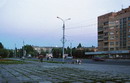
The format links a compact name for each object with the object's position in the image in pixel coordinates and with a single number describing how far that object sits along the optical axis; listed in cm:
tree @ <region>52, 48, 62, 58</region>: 8993
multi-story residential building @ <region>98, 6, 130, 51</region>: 6077
